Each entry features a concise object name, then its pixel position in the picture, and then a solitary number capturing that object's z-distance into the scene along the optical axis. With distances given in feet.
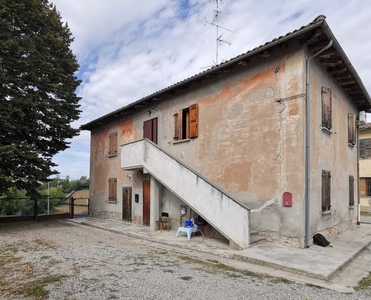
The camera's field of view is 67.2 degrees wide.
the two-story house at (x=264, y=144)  26.13
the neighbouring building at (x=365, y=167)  69.62
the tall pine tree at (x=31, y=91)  38.40
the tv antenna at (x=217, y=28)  41.78
